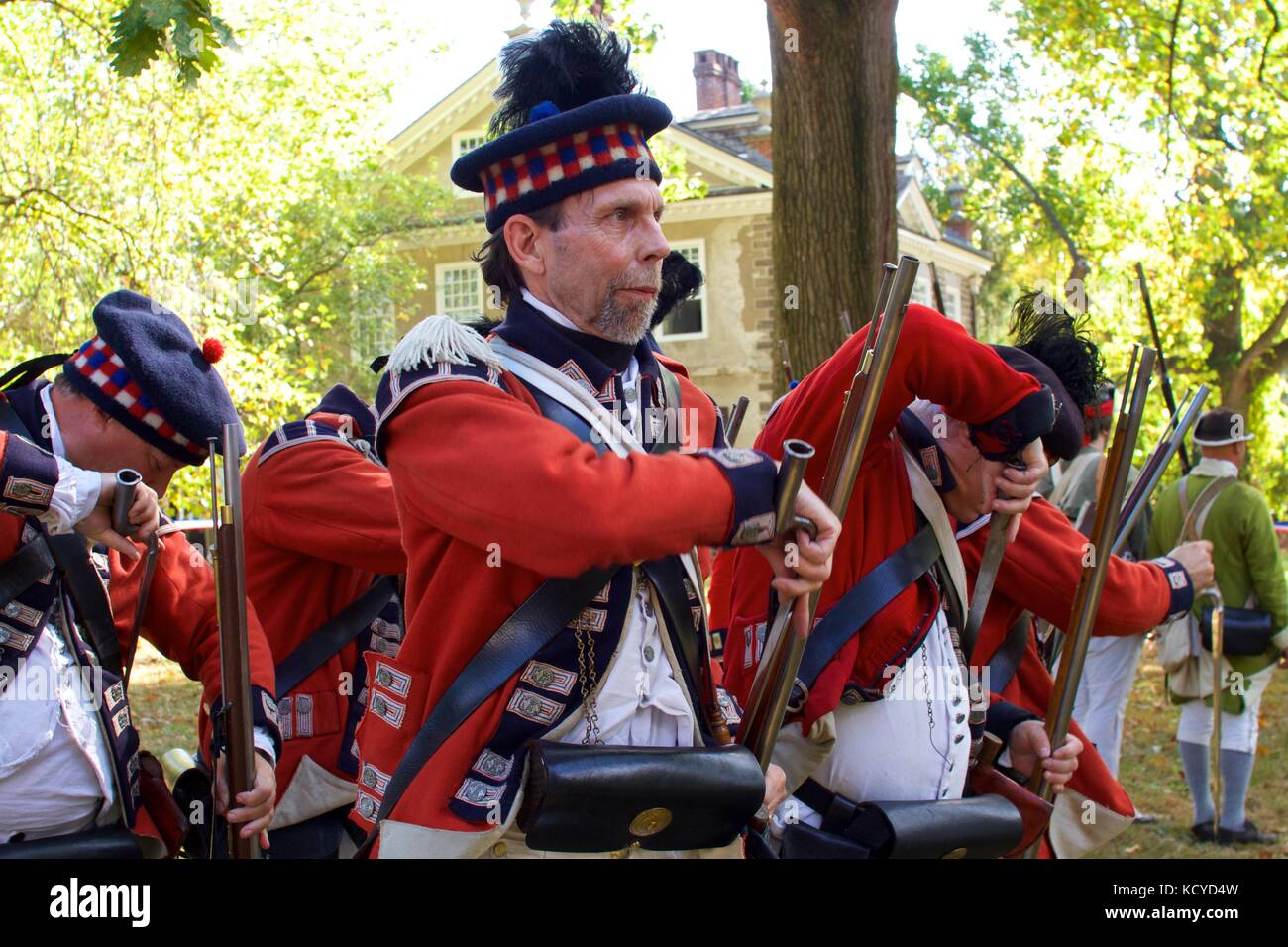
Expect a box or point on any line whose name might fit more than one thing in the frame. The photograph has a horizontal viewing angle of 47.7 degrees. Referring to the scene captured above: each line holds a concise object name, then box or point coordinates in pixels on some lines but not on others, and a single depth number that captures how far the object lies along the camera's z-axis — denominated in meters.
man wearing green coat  7.71
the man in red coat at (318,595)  3.68
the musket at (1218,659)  7.25
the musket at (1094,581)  3.61
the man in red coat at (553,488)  2.33
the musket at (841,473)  2.80
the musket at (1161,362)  4.39
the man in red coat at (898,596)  3.16
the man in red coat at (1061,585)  3.62
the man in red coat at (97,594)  3.05
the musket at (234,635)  2.96
